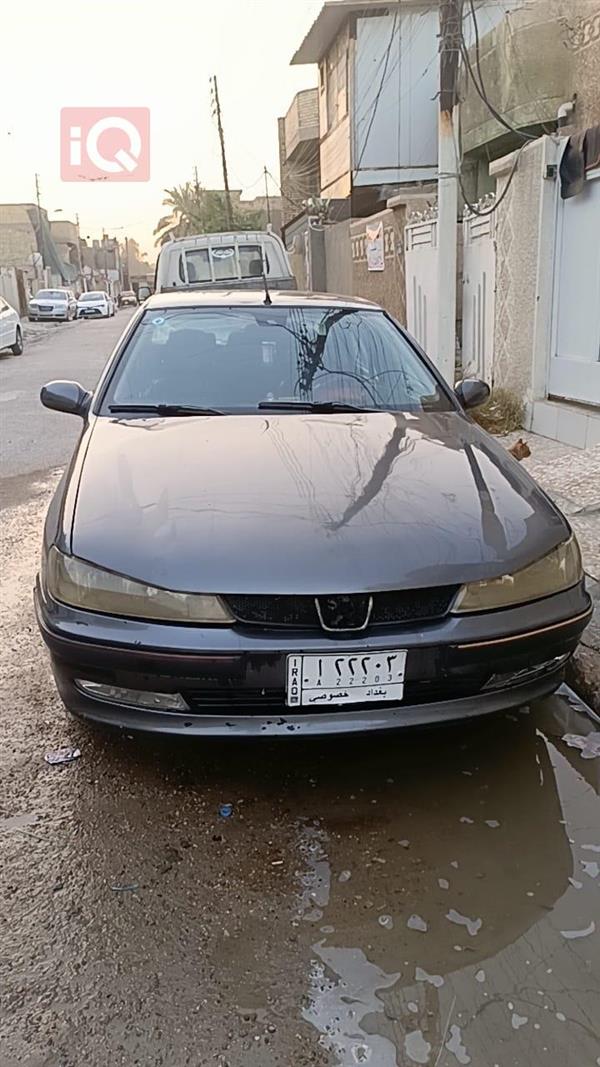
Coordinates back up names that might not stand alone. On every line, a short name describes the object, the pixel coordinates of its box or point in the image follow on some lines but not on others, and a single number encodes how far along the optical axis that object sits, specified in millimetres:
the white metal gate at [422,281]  9750
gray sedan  2279
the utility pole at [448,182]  7219
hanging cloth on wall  6402
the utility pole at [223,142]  38125
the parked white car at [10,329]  17448
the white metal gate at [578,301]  6691
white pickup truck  11961
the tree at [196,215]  43625
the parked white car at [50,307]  34125
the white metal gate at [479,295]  8464
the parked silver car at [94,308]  39344
